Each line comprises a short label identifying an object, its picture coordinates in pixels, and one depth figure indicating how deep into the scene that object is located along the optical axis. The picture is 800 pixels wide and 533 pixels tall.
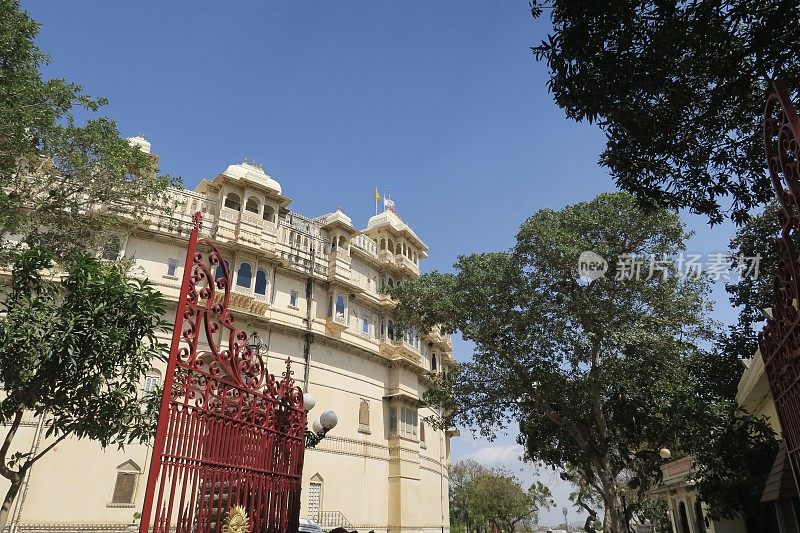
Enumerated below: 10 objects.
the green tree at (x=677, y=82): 6.26
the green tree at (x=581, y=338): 17.17
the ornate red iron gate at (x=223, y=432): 4.36
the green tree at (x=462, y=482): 58.76
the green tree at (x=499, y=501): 48.78
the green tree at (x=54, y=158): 11.56
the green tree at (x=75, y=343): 9.55
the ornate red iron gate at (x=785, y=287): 3.77
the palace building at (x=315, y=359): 20.66
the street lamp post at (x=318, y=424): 8.06
